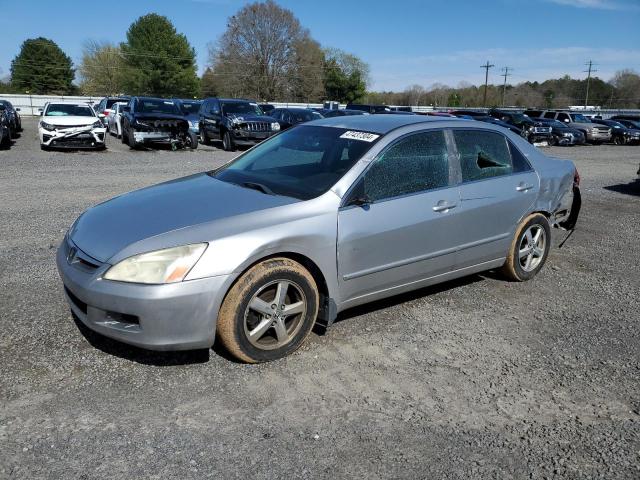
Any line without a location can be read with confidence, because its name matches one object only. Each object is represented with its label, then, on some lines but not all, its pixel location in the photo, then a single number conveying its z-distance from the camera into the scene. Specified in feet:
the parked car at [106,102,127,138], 71.10
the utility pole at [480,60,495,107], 288.10
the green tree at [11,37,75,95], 262.26
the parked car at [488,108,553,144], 84.99
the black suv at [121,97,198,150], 58.08
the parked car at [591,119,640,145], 100.22
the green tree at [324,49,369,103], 258.78
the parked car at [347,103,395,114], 82.48
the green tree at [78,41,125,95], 255.50
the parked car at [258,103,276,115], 93.67
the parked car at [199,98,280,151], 61.46
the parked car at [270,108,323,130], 68.93
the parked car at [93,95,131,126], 83.71
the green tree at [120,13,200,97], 252.21
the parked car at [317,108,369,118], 69.74
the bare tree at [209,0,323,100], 226.99
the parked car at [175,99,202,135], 73.05
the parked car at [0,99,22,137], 68.46
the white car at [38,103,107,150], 54.34
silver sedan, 10.77
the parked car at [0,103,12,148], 55.52
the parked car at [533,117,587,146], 89.51
